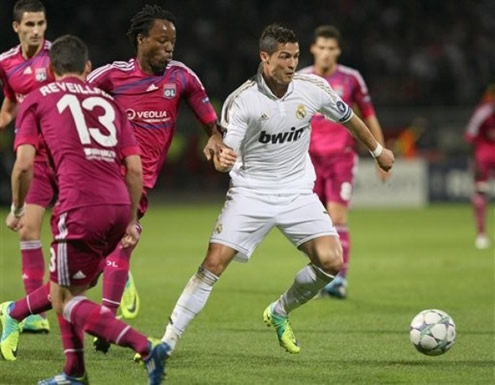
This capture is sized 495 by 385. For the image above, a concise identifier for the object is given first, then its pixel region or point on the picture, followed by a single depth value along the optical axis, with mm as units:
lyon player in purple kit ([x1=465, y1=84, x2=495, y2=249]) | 34844
